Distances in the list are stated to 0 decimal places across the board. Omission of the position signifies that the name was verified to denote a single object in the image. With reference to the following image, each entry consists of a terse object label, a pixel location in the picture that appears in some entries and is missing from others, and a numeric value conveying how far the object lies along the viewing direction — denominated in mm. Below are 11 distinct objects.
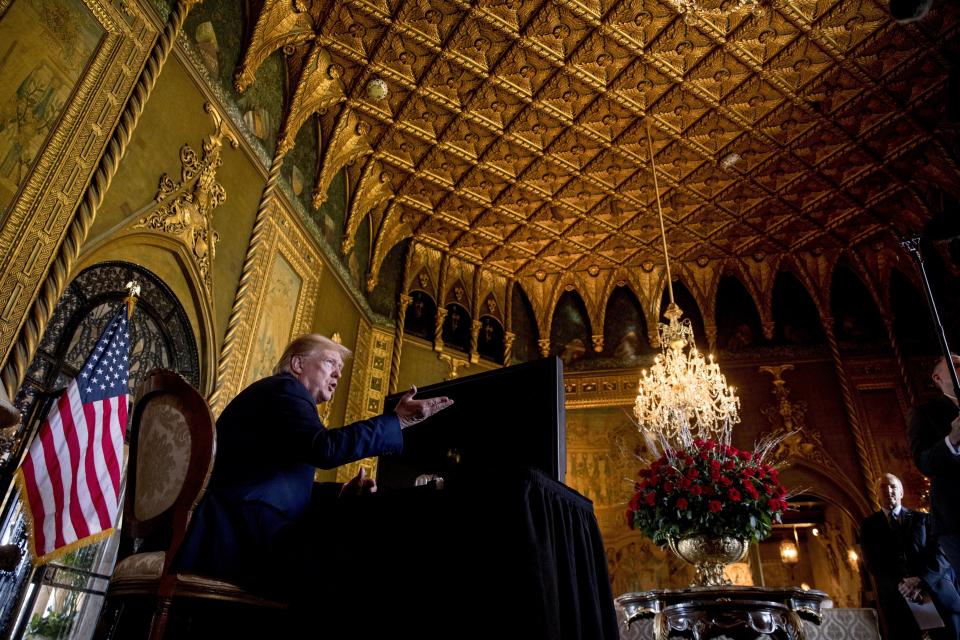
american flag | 3603
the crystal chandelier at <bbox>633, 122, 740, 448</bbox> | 7488
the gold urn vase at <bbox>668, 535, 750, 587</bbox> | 4066
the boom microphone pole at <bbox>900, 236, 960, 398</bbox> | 2676
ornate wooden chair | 1638
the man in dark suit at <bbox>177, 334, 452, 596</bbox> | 1756
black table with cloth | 1567
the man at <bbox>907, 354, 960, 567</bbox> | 2877
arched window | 3891
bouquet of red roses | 4043
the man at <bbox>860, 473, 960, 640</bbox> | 4027
